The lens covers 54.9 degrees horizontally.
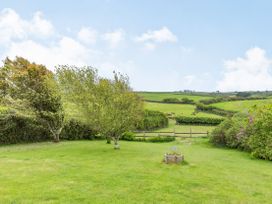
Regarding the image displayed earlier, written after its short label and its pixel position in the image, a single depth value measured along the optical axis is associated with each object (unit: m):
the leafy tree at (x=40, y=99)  20.11
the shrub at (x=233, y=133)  18.03
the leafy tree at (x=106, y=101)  16.09
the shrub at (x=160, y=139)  24.56
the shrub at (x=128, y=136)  25.73
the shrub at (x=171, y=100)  58.31
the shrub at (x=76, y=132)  23.53
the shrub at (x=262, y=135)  14.93
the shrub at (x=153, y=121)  32.68
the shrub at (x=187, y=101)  56.40
